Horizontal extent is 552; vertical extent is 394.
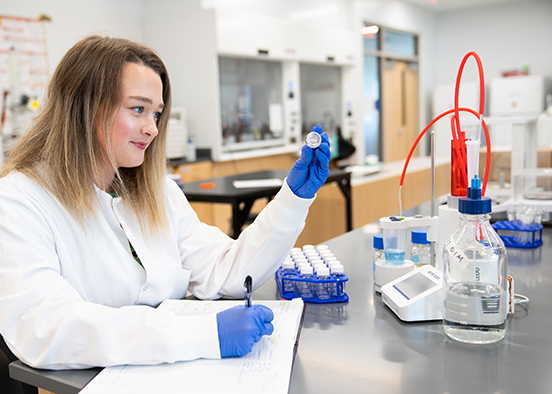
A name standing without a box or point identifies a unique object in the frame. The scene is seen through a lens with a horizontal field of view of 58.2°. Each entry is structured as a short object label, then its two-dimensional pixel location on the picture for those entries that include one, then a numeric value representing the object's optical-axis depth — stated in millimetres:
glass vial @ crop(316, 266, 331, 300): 1031
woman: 792
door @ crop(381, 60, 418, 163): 7285
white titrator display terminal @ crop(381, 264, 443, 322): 907
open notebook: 701
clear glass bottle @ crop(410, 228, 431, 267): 1104
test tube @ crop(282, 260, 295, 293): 1071
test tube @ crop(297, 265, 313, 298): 1047
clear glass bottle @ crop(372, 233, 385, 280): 1100
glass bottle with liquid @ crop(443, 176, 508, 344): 799
